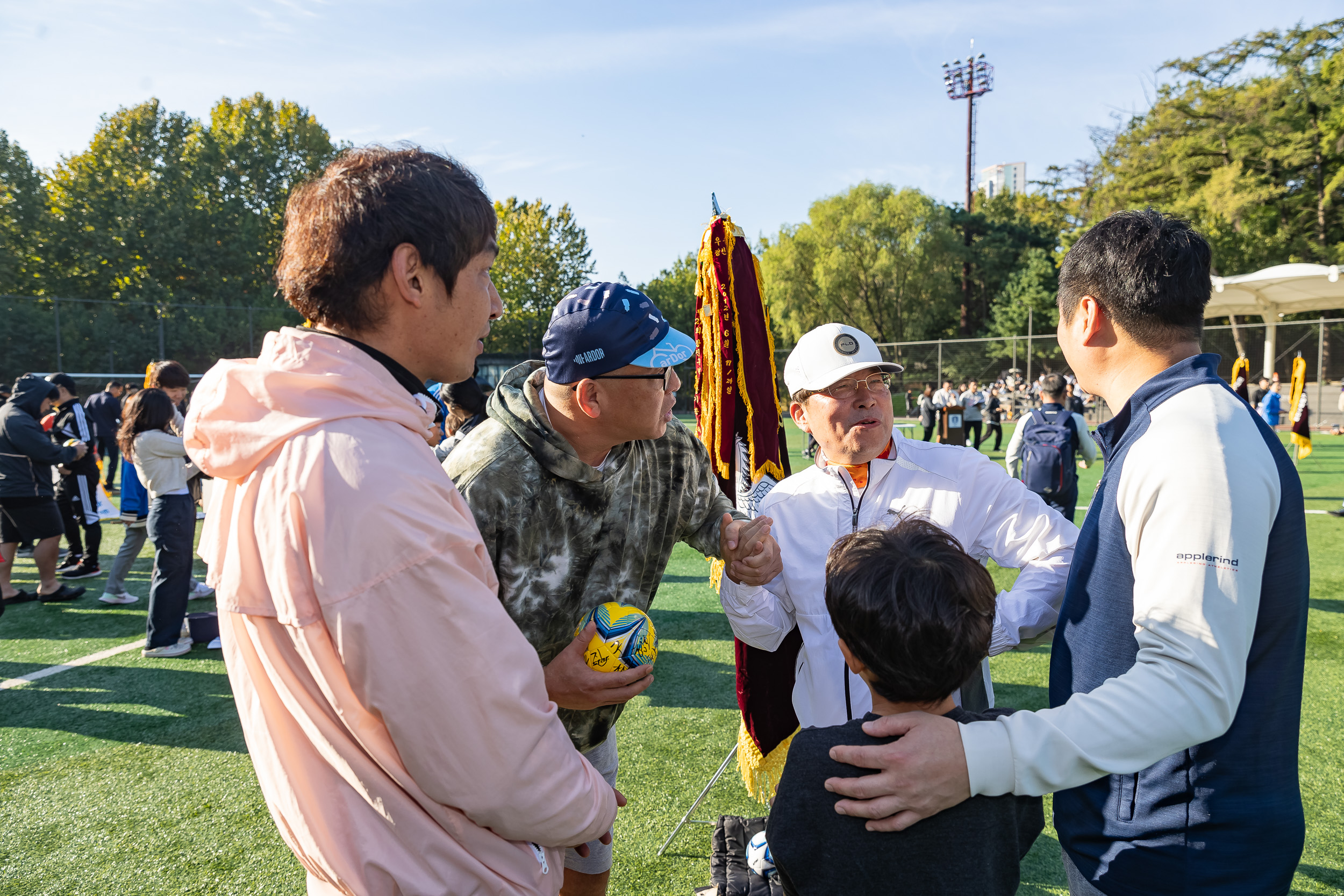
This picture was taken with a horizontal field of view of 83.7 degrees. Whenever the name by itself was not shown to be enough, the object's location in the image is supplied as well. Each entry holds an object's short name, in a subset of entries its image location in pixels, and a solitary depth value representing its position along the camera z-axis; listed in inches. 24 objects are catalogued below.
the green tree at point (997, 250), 1840.6
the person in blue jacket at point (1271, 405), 582.6
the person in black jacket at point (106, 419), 439.2
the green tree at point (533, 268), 1585.9
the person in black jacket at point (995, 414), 764.0
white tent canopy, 720.3
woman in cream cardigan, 230.7
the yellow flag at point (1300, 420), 533.3
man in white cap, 94.7
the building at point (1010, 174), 7342.5
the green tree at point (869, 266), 1648.6
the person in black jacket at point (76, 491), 332.5
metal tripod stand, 130.4
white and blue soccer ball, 120.8
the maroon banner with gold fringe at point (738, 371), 143.6
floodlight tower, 2089.1
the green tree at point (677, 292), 1811.0
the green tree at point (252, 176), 1583.4
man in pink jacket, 43.4
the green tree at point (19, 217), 1423.5
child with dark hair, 53.8
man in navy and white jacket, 51.8
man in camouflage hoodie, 78.7
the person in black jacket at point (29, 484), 268.2
